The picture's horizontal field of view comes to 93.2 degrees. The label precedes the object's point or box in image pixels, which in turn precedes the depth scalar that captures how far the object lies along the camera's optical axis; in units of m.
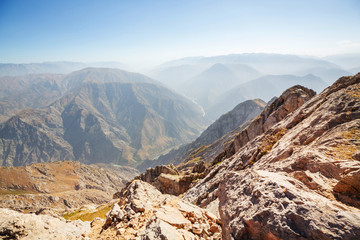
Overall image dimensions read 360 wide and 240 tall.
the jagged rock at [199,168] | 52.62
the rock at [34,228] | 11.70
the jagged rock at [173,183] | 45.81
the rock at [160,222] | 10.78
